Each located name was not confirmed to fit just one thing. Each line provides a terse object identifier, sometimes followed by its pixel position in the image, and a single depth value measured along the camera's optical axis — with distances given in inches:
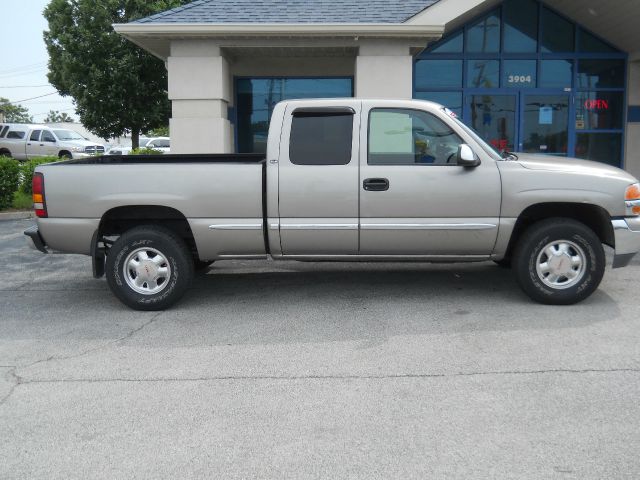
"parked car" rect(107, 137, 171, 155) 1312.0
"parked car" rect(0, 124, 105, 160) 1103.0
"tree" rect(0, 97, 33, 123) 3690.5
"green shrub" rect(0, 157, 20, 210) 529.3
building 539.5
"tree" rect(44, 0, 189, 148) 1023.0
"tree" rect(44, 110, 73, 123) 4864.7
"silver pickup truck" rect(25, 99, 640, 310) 240.7
